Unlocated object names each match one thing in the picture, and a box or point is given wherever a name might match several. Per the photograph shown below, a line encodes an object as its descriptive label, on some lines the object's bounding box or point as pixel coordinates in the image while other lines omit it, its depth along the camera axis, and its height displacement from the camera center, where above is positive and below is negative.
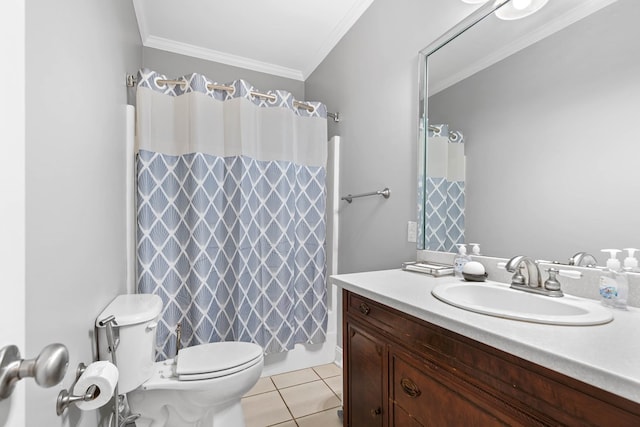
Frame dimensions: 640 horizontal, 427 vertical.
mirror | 0.88 +0.31
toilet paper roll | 0.80 -0.48
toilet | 1.21 -0.76
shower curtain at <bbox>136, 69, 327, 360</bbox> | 1.85 -0.01
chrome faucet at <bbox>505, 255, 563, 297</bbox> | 0.96 -0.24
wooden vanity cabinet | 0.55 -0.44
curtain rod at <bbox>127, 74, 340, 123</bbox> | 1.79 +0.83
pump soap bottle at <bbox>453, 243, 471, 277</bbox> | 1.27 -0.21
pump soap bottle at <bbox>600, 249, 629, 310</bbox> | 0.82 -0.21
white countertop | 0.50 -0.27
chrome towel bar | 1.78 +0.11
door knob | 0.36 -0.20
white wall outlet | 1.59 -0.11
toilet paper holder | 0.74 -0.49
